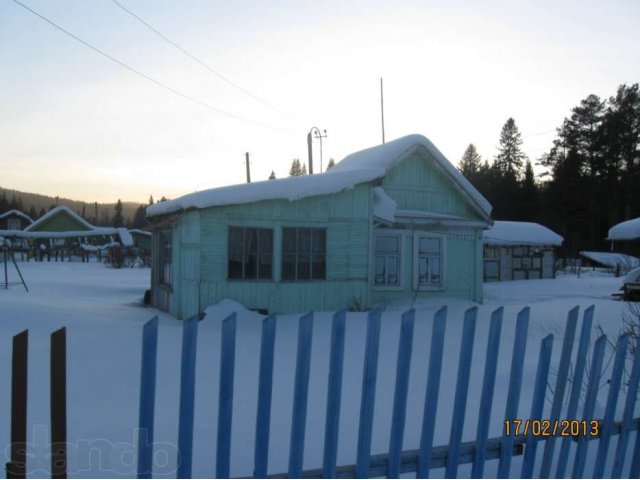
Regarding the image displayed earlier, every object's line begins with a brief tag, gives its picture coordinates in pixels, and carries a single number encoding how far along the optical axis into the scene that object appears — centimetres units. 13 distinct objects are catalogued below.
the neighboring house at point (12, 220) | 6694
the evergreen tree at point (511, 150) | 6881
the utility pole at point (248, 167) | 4101
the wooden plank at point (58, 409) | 256
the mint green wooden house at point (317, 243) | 1252
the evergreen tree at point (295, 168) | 11539
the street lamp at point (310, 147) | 3212
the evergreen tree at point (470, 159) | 7888
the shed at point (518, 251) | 2823
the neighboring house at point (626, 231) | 2120
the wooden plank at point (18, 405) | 252
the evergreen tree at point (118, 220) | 10571
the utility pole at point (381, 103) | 3468
